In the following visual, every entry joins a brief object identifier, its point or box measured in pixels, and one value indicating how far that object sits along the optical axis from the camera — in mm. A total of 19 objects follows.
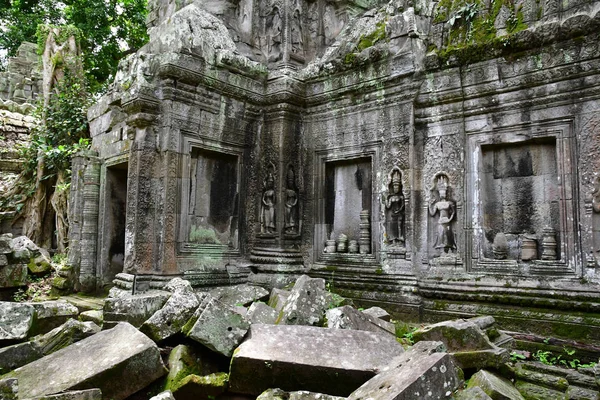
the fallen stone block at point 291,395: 3076
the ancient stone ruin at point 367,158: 5703
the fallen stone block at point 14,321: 4141
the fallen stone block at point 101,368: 3350
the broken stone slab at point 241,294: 6406
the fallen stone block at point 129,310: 4660
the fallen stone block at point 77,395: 3035
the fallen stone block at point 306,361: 3418
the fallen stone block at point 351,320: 4485
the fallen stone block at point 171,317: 4086
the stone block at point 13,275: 7836
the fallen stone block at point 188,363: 3711
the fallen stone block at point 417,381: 2811
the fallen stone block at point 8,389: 2963
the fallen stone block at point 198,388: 3585
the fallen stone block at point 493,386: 3322
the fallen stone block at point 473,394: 3084
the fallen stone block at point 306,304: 4602
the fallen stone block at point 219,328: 3824
